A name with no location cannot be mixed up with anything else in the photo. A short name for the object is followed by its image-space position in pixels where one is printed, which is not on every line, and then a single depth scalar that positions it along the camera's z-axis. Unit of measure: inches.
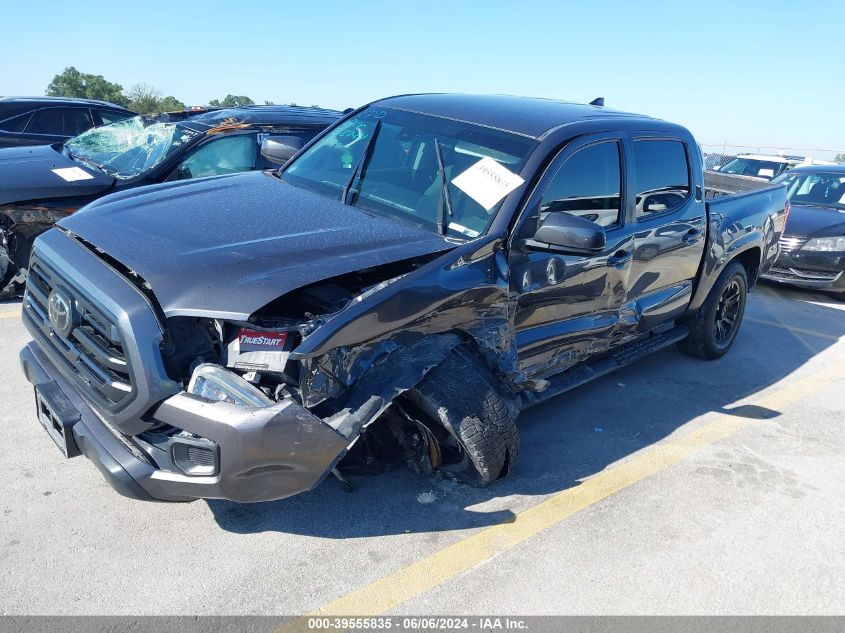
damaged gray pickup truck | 105.3
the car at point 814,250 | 331.0
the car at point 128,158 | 221.5
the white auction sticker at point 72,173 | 231.8
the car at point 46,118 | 368.5
